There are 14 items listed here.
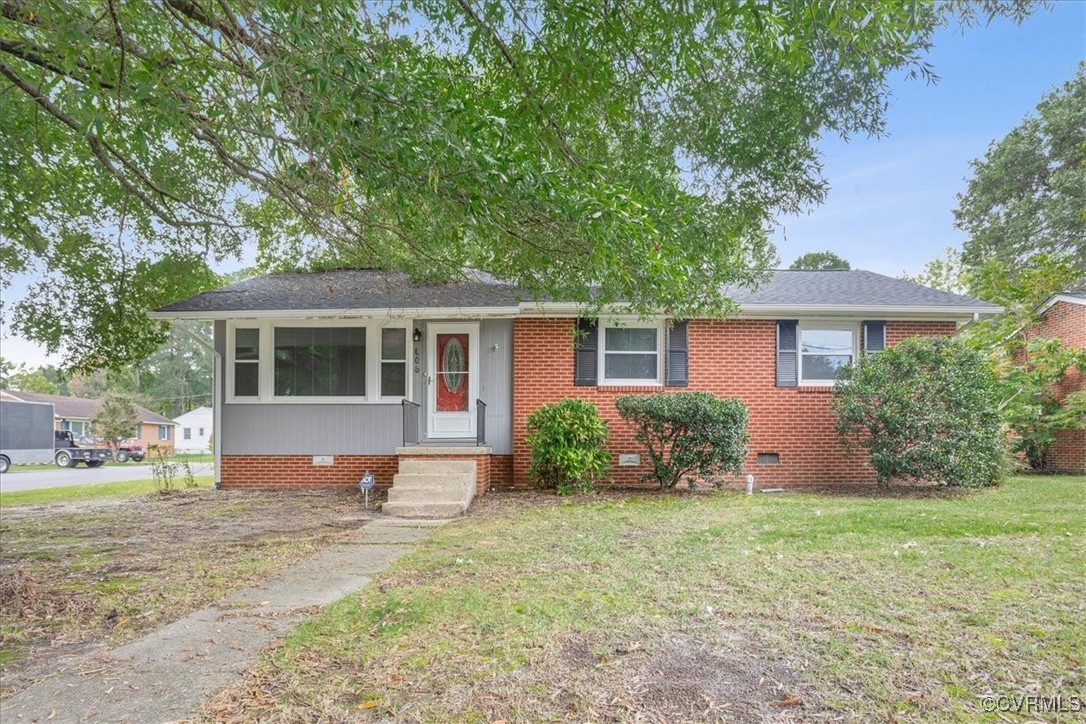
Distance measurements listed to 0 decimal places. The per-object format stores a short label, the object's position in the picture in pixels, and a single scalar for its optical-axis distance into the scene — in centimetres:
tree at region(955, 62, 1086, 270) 1503
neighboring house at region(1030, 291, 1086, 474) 1289
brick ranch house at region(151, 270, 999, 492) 1002
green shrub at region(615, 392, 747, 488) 871
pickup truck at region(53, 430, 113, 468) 2494
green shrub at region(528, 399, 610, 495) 884
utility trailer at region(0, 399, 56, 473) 2294
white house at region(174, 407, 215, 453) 4147
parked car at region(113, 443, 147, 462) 3005
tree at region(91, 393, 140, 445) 3062
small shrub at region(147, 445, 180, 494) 1101
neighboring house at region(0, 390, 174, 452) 3366
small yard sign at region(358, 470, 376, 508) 841
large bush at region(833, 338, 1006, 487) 851
